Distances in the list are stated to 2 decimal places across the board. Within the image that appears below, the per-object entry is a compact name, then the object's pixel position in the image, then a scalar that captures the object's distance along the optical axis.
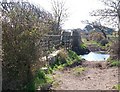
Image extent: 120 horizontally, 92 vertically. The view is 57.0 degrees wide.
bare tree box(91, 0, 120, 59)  4.72
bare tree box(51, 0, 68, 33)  14.05
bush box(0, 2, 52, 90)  3.25
